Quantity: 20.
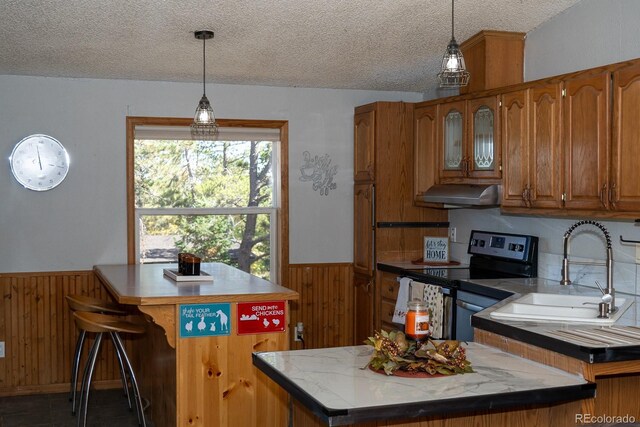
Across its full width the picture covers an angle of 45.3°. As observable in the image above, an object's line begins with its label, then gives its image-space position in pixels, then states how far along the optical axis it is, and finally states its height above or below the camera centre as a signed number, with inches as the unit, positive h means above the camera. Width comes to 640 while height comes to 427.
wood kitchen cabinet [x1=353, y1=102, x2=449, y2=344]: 232.8 +3.4
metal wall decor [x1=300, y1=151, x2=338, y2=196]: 246.7 +13.2
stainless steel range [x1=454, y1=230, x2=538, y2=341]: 186.7 -13.9
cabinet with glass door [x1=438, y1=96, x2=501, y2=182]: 191.6 +19.2
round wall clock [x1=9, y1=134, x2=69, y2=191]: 220.8 +15.1
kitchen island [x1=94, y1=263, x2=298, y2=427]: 153.3 -27.0
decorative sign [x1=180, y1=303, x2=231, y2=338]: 153.5 -21.5
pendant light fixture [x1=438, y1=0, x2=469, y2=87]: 128.4 +24.6
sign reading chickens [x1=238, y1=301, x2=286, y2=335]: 157.4 -21.4
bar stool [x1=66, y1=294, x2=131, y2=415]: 187.9 -24.2
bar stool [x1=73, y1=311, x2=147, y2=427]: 170.9 -28.1
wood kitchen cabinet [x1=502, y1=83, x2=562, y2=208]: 169.5 +14.9
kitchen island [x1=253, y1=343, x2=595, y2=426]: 86.4 -21.3
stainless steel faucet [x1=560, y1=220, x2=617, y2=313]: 136.9 -12.3
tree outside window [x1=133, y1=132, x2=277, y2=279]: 237.1 +4.2
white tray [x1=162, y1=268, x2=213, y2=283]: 179.8 -15.2
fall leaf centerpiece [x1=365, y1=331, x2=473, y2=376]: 99.4 -19.0
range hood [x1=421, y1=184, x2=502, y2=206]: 189.8 +4.7
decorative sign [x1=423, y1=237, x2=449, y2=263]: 232.5 -11.1
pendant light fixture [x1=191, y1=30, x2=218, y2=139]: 180.2 +22.4
